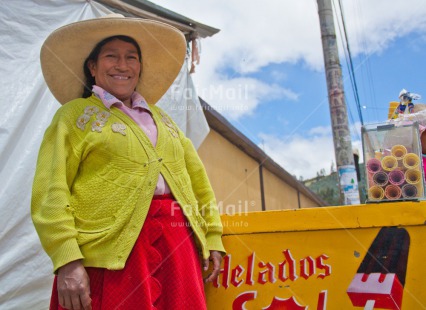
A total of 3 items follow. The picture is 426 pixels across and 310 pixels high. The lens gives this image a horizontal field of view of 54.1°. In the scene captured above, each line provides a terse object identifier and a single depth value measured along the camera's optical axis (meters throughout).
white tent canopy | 2.68
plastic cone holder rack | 1.82
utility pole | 4.33
